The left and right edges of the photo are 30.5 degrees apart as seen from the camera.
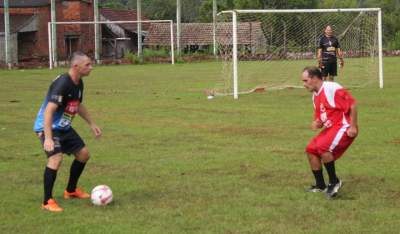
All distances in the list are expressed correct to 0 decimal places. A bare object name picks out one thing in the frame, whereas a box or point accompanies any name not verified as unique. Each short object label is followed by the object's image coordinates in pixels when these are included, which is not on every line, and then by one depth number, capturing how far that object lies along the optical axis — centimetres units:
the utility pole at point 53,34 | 4822
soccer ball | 771
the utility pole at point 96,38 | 5409
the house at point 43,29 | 5866
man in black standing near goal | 2220
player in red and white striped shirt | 795
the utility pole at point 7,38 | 4878
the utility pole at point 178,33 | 5472
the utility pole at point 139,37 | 5318
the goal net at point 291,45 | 2528
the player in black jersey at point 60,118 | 740
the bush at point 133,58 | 5231
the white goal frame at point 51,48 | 4494
